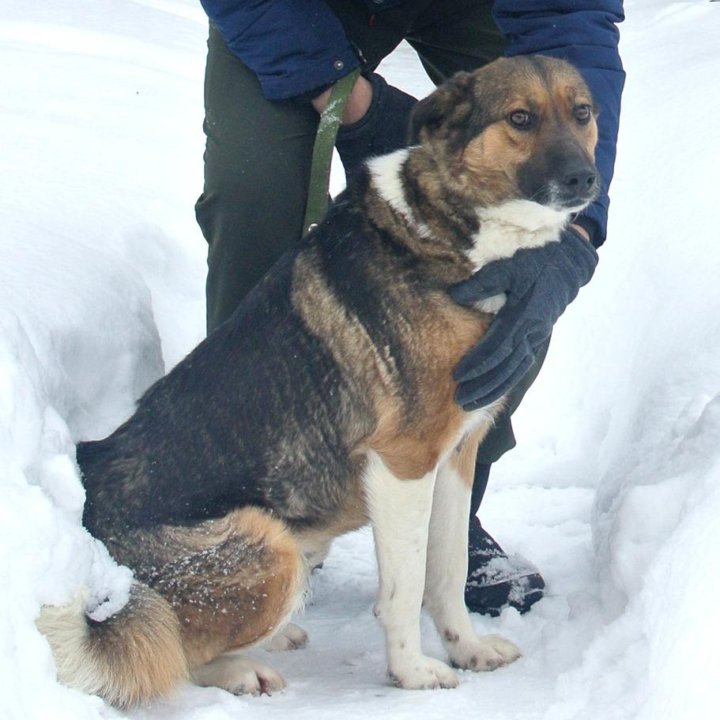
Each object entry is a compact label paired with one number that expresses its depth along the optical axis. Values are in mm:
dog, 2666
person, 2863
